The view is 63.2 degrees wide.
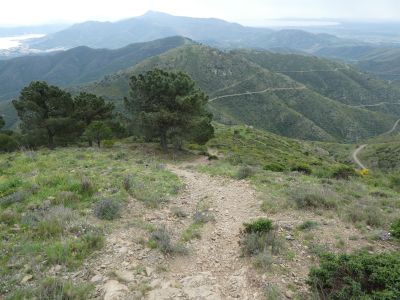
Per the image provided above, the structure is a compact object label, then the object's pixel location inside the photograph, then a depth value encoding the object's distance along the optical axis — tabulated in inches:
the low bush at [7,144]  1296.8
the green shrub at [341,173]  870.3
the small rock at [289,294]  254.2
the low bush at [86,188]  454.4
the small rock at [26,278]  257.9
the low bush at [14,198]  412.8
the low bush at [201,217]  400.2
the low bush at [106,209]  381.5
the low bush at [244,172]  629.9
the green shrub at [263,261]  289.2
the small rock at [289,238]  348.2
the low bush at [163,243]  315.0
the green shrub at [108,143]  1197.2
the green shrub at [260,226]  349.3
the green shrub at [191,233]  350.7
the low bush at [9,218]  361.4
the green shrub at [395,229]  362.6
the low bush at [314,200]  450.6
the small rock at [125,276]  268.2
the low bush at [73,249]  284.0
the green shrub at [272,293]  247.3
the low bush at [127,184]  482.9
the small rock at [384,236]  357.1
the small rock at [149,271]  278.6
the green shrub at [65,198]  414.3
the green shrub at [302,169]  916.6
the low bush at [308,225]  377.1
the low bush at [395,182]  861.7
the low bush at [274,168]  857.5
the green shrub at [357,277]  225.1
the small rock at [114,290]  245.6
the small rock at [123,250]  309.9
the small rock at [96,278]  264.5
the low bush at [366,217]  399.5
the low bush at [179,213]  416.6
